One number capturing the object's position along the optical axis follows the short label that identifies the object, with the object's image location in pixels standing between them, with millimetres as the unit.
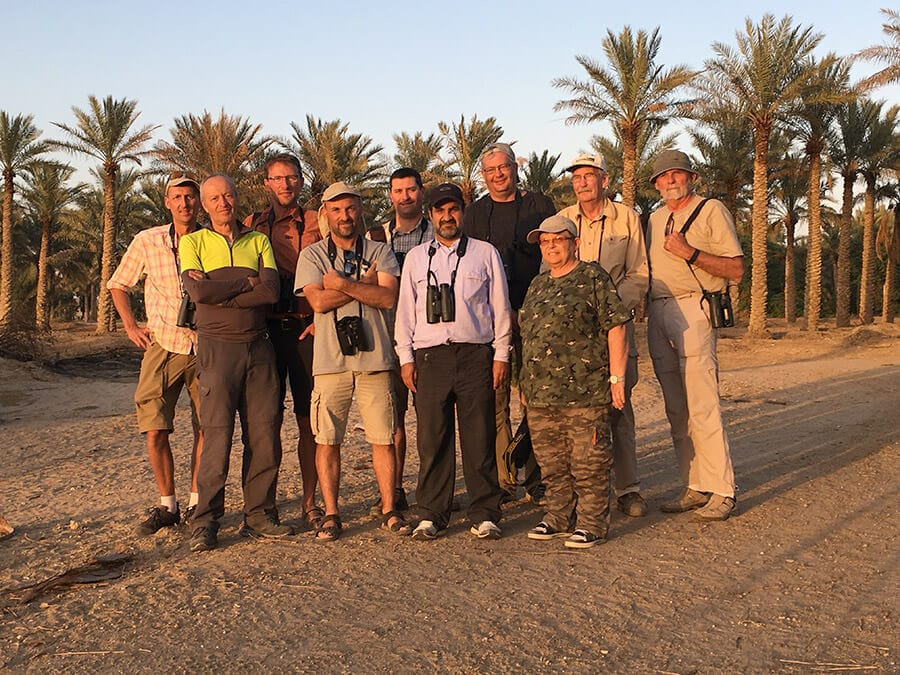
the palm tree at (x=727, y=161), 34750
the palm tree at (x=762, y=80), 27500
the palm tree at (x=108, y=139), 35906
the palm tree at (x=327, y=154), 35031
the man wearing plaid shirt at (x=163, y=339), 5867
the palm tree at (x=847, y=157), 33719
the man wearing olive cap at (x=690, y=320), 5969
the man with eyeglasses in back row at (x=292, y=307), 5887
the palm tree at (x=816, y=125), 28125
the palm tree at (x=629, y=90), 27953
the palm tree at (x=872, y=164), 34062
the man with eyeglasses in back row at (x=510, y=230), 6312
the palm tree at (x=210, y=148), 31312
